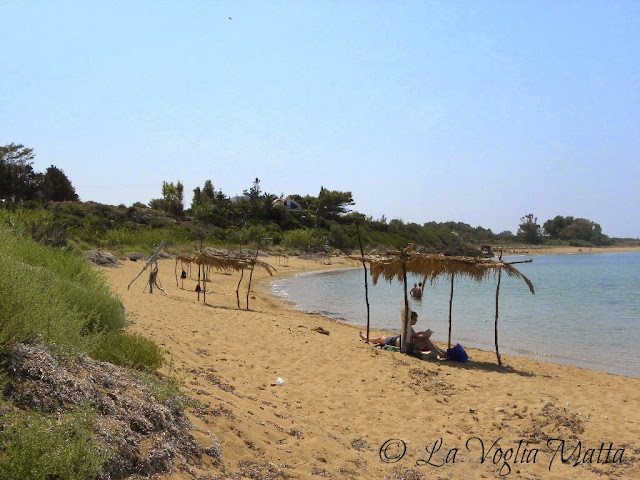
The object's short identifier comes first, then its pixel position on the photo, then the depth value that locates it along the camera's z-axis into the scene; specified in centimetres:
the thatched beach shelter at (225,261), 1722
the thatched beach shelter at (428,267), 981
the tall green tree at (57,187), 4610
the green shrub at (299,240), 5258
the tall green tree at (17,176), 4338
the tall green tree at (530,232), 11206
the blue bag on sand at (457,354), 986
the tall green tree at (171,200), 5463
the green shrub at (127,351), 439
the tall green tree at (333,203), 6981
